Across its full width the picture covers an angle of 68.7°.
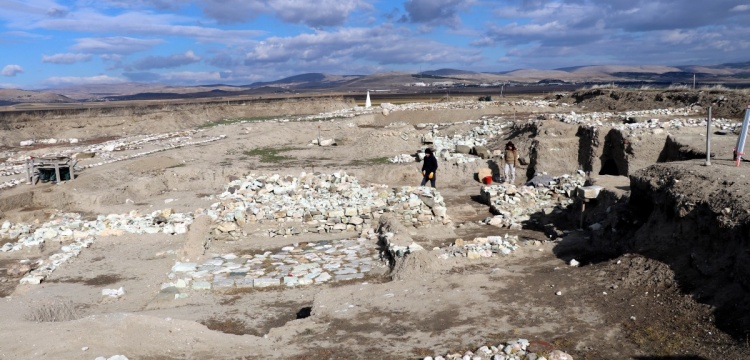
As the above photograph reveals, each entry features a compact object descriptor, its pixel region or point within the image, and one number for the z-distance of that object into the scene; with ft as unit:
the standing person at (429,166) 48.83
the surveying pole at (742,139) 26.63
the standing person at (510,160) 52.24
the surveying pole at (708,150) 26.12
